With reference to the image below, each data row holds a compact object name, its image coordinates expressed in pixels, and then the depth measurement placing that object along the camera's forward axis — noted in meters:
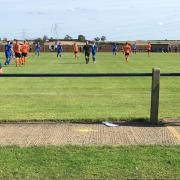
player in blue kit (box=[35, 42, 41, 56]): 61.62
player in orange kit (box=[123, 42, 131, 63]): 41.41
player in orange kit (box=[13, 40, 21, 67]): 34.81
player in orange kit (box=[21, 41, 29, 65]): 36.34
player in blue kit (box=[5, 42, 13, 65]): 36.34
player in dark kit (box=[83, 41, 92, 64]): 37.58
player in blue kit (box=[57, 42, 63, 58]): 53.09
